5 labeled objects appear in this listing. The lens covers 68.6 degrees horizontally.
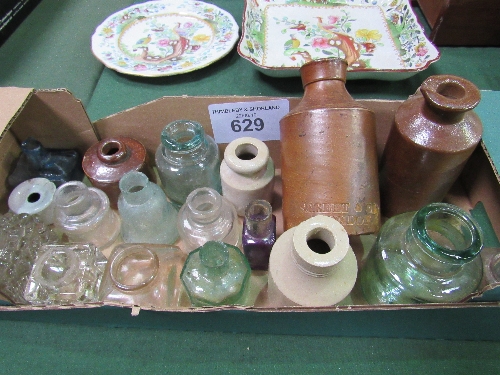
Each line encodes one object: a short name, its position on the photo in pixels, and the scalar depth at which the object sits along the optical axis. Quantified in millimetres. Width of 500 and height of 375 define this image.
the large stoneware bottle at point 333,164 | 527
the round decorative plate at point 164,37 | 934
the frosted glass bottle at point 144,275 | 525
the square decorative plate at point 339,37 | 858
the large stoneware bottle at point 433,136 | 516
